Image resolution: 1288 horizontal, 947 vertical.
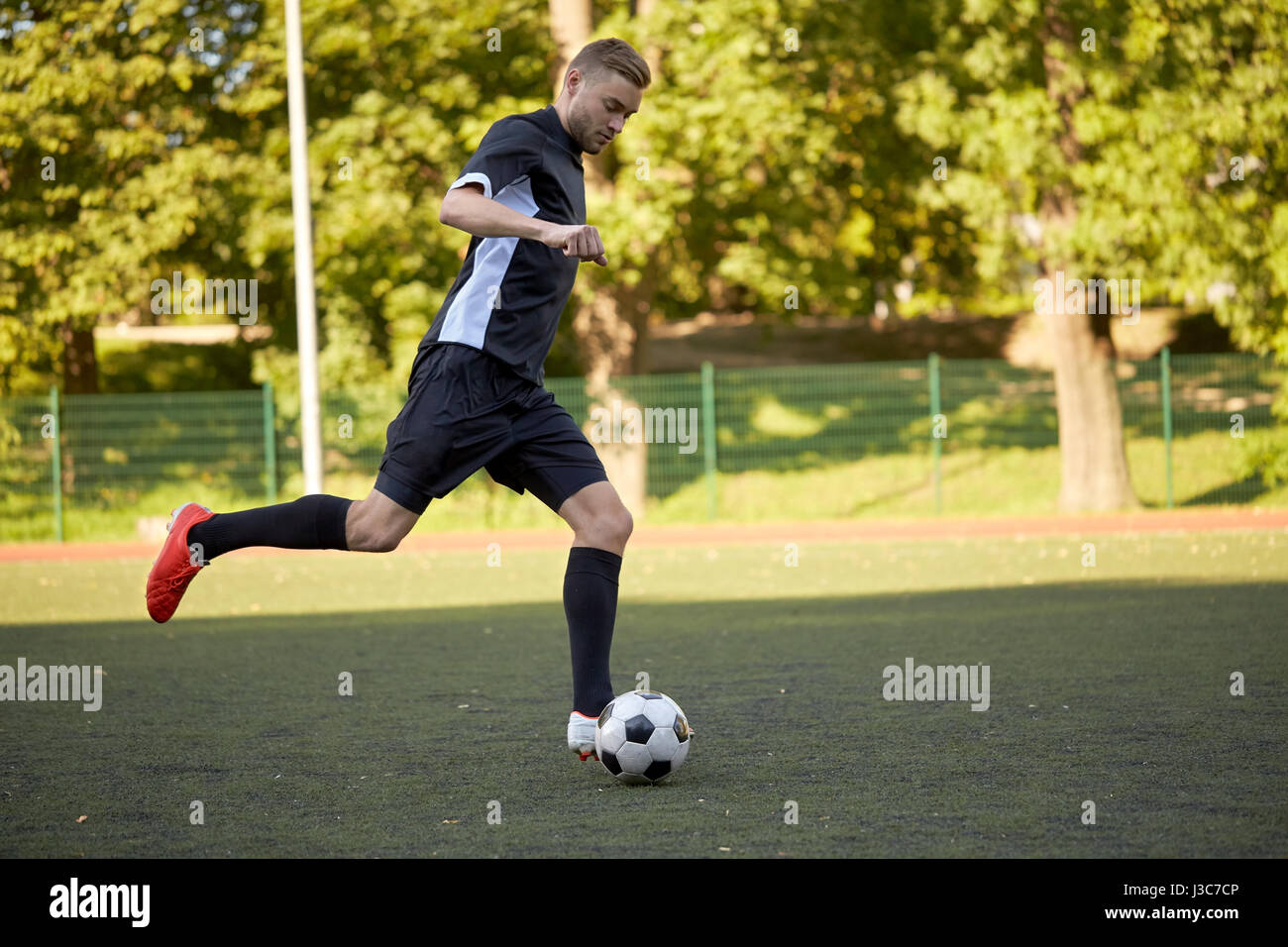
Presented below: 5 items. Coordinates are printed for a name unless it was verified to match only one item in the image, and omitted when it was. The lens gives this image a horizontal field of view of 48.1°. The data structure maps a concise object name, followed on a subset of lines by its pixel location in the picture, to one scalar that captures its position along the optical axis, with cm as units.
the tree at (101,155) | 1869
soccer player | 458
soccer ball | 444
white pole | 1686
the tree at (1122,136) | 1625
